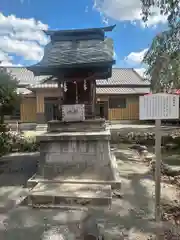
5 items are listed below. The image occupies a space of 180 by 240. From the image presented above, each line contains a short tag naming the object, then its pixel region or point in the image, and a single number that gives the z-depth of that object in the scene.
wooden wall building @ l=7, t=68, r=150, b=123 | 16.22
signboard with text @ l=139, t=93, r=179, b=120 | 2.90
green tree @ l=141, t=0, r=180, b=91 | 5.71
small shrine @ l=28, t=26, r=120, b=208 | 3.86
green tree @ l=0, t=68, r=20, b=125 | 6.18
